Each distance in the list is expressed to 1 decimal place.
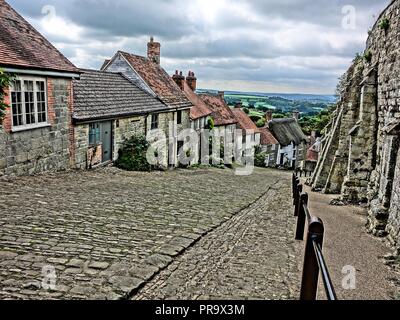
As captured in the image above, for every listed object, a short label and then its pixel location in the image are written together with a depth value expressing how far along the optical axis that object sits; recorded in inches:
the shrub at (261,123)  2463.3
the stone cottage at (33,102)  425.4
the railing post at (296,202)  346.0
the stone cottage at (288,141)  1991.9
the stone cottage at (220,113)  1411.2
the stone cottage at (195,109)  1183.8
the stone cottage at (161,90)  941.8
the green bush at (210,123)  1302.9
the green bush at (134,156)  717.9
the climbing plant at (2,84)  285.9
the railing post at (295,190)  415.7
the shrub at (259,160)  1713.8
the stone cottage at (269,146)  1830.7
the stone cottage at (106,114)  600.4
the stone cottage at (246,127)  1617.9
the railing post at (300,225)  273.6
